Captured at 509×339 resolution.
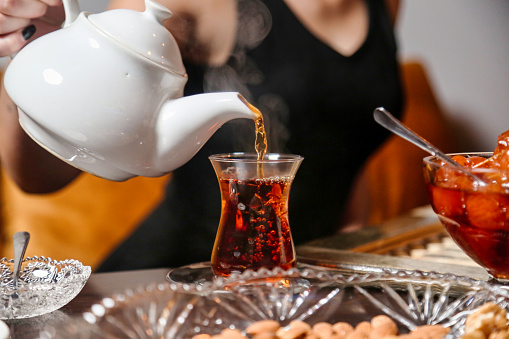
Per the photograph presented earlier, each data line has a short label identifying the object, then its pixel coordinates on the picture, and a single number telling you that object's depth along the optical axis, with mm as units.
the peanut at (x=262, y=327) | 491
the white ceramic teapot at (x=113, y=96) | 566
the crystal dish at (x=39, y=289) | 539
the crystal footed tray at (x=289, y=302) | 495
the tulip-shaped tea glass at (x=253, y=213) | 634
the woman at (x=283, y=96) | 998
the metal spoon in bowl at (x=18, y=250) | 625
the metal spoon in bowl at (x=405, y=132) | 634
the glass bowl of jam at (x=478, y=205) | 560
